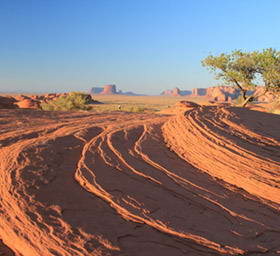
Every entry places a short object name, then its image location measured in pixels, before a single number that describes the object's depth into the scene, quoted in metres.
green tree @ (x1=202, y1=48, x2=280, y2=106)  20.92
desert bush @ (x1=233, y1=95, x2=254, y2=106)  25.41
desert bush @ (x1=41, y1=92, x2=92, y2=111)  25.05
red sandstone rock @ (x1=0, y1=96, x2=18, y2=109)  20.12
